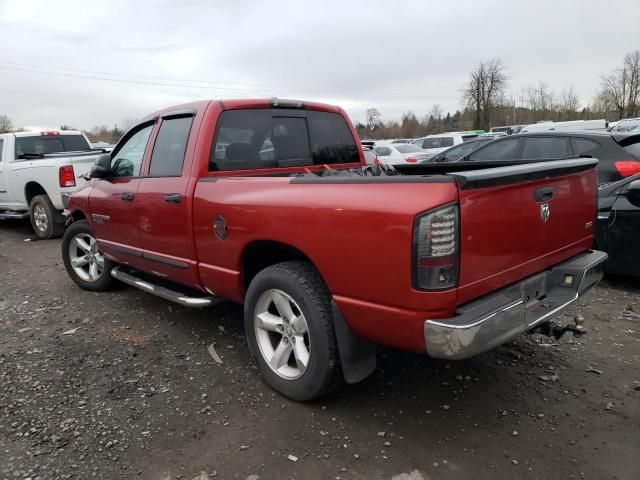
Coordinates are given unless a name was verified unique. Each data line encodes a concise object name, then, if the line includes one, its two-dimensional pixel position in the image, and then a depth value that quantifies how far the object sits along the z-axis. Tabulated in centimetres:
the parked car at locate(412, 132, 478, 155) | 2169
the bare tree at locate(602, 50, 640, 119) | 4988
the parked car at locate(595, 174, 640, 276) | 479
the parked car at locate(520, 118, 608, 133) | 1718
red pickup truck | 234
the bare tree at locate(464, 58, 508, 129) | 5678
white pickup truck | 832
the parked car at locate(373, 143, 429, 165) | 1698
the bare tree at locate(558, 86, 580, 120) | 6106
